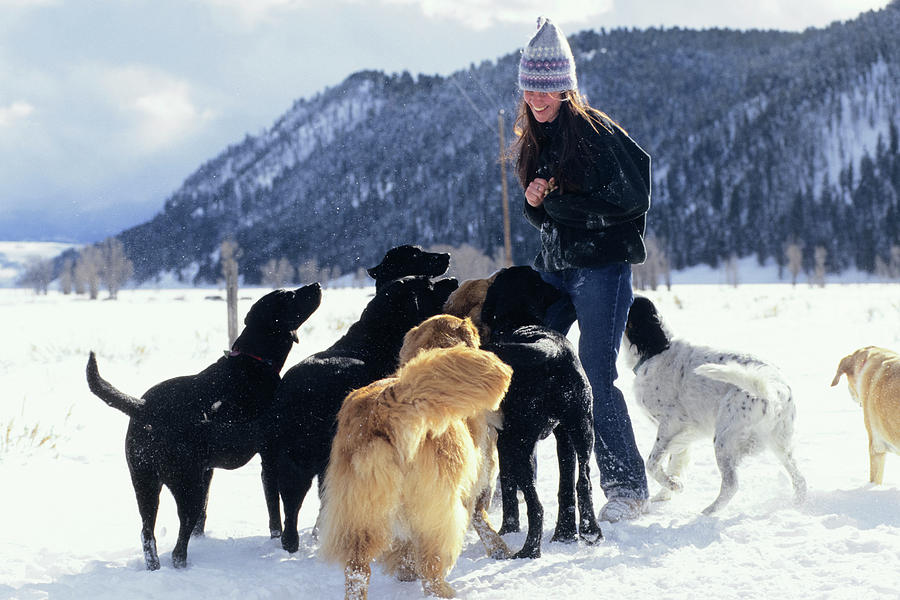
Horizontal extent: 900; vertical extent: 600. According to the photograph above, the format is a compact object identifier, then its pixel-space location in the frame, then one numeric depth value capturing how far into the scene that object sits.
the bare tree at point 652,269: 60.19
